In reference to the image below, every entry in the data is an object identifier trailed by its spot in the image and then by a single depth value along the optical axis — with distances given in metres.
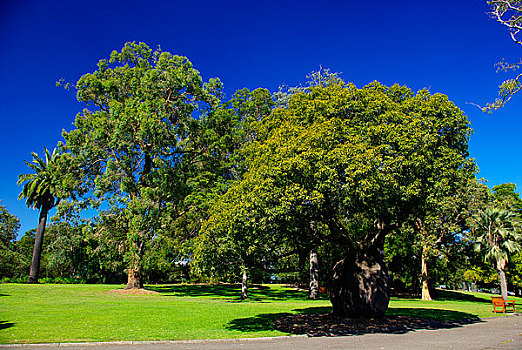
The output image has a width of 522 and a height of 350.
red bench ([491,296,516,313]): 19.25
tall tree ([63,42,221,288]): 25.88
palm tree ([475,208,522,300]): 24.58
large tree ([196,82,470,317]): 10.73
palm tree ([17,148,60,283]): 42.78
